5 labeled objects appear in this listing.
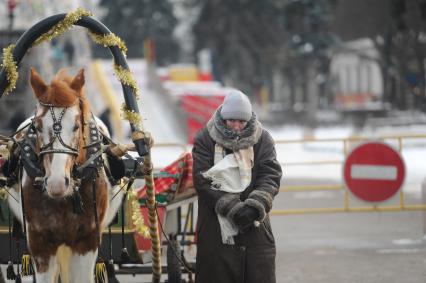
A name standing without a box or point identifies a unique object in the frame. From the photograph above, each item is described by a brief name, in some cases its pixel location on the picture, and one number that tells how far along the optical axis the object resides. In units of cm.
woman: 1503
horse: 1397
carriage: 1402
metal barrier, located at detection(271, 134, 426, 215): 3141
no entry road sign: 2894
